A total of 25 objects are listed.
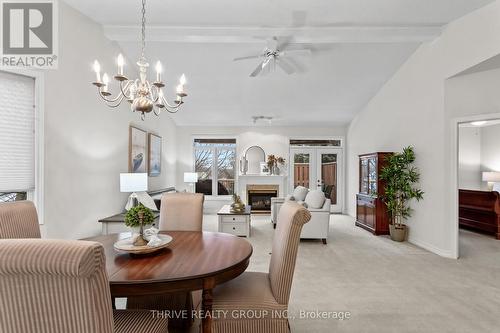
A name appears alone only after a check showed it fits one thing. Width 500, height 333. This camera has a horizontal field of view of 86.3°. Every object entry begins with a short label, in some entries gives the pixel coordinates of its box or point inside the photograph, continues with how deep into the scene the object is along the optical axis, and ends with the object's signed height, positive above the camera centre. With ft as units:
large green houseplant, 15.38 -1.18
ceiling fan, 12.07 +5.31
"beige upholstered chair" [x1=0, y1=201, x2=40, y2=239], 5.83 -1.25
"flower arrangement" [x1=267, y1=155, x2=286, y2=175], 25.61 +0.39
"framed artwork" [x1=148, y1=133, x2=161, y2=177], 18.40 +0.83
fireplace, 25.96 -2.85
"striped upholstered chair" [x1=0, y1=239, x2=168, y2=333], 2.46 -1.22
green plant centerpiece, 5.73 -1.14
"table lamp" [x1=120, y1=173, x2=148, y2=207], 12.12 -0.74
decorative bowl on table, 5.41 -1.69
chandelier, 6.81 +2.04
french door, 26.04 -0.27
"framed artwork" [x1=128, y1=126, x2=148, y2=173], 15.20 +0.98
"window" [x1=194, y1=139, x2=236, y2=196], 26.68 +0.17
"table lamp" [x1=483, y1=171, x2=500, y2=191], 20.51 -0.77
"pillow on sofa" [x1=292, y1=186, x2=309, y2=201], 18.79 -1.91
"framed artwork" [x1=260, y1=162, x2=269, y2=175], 25.75 -0.20
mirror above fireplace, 26.55 +0.88
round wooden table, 4.36 -1.87
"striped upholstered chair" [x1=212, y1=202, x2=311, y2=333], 5.28 -2.74
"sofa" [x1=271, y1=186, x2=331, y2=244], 15.12 -2.83
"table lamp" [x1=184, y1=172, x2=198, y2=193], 23.15 -0.91
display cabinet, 17.35 -2.12
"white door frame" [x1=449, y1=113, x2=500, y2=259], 12.88 -0.84
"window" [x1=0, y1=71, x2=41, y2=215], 8.59 +0.97
